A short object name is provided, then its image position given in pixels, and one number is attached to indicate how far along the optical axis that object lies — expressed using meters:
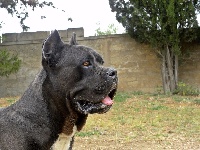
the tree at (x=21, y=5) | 13.60
